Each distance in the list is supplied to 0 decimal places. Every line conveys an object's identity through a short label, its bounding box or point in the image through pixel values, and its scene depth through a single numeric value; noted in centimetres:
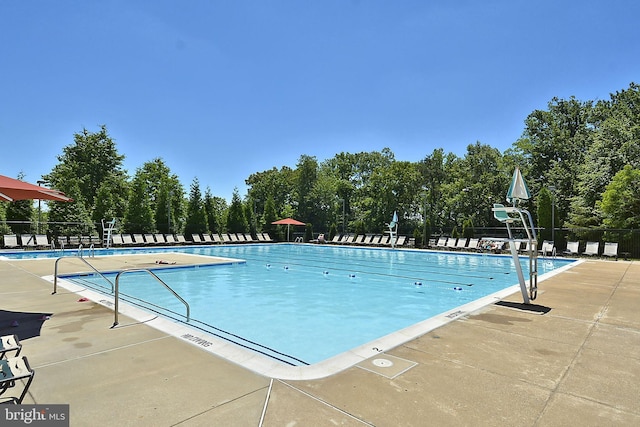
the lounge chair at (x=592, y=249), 1531
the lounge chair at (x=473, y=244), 1912
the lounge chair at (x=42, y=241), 1795
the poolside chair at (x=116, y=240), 2002
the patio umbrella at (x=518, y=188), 594
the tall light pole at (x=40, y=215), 2238
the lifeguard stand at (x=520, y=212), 586
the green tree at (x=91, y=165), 3089
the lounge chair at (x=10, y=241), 1752
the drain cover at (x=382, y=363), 328
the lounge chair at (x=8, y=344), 249
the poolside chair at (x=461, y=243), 1966
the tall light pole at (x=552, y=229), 1683
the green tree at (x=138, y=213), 2380
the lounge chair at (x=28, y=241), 1783
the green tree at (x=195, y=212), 2458
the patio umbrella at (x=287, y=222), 2556
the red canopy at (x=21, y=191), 401
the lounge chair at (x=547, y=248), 1640
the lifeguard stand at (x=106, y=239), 1903
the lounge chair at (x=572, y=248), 1597
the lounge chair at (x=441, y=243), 2052
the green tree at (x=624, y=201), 1534
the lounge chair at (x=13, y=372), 204
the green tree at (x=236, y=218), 2653
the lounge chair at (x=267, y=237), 2738
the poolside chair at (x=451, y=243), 2006
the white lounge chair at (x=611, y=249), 1450
